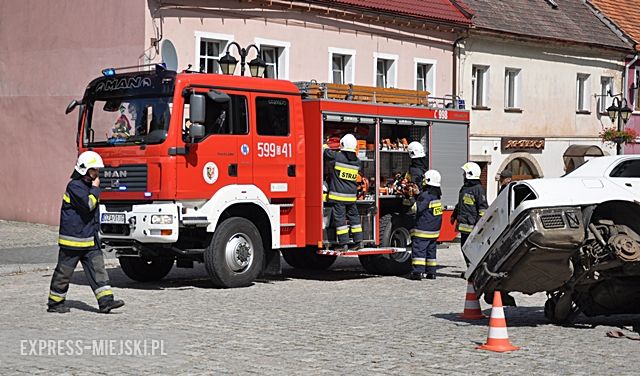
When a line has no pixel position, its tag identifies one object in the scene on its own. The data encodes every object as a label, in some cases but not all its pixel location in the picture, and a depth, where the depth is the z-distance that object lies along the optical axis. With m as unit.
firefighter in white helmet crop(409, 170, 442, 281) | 16.73
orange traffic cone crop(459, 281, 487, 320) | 12.23
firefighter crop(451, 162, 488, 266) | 16.58
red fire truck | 14.62
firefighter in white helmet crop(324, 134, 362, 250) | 16.08
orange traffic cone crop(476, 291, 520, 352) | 10.06
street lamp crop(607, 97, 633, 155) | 29.91
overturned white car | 10.70
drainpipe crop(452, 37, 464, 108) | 31.86
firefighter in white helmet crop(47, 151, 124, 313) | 12.41
